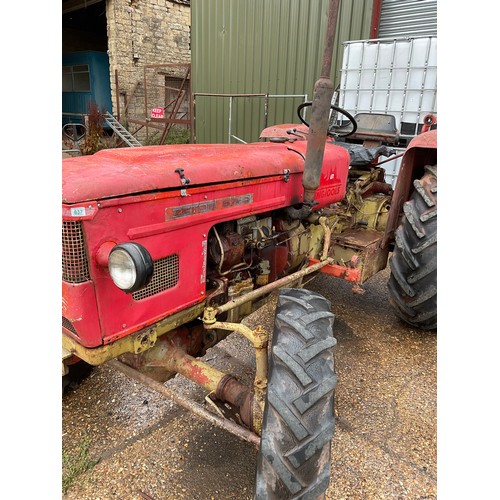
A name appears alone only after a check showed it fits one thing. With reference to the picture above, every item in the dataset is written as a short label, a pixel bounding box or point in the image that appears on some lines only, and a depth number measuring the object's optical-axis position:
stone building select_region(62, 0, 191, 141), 11.12
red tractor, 1.44
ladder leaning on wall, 11.20
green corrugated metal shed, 6.68
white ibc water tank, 5.15
